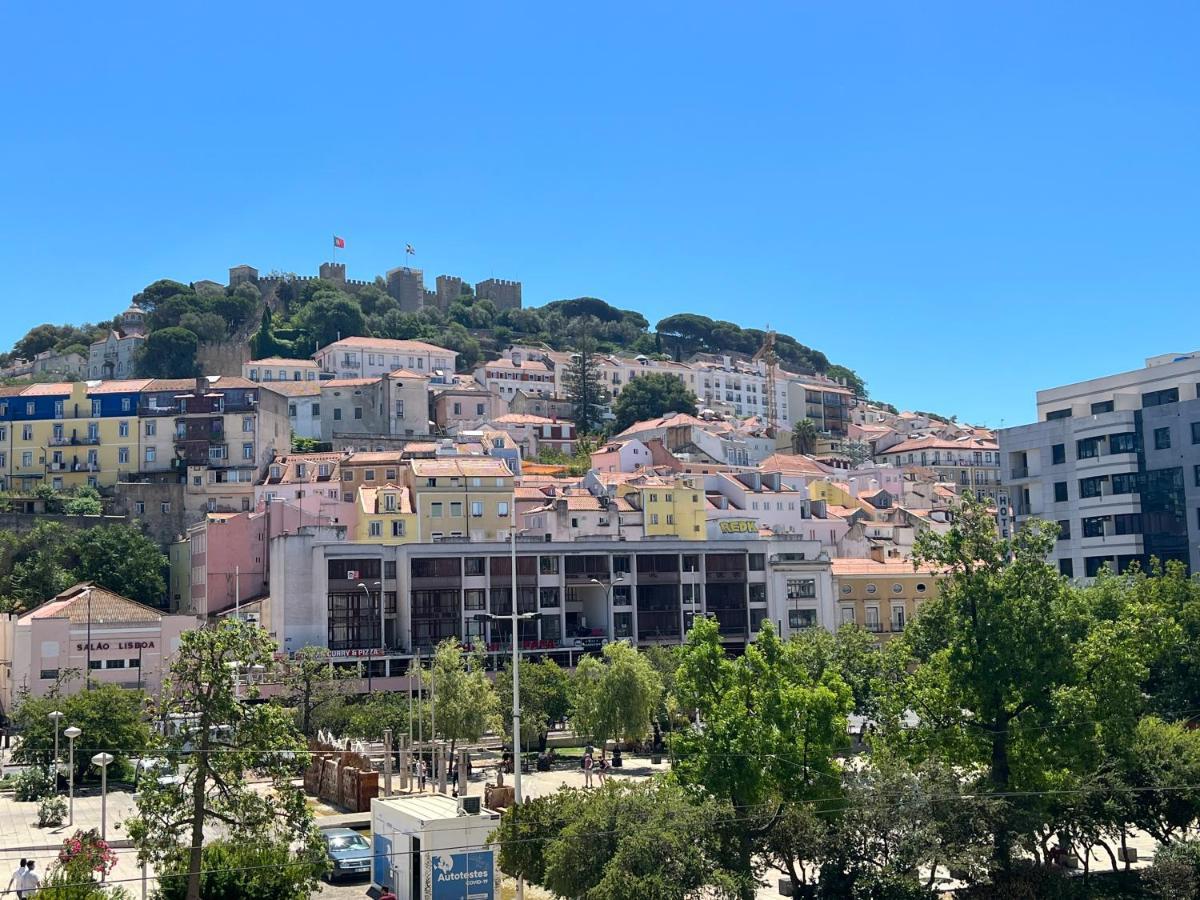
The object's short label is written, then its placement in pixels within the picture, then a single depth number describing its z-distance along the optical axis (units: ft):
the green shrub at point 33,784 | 144.97
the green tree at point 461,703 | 163.43
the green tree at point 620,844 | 84.53
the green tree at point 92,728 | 158.30
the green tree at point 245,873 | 78.28
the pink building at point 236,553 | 267.18
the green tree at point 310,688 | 188.75
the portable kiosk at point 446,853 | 92.99
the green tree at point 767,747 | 100.94
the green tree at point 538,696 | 181.37
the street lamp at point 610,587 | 263.29
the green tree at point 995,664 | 103.76
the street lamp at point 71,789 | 127.66
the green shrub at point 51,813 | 127.85
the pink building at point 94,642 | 212.02
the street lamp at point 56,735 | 138.13
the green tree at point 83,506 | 297.53
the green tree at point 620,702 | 173.47
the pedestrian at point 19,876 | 85.76
